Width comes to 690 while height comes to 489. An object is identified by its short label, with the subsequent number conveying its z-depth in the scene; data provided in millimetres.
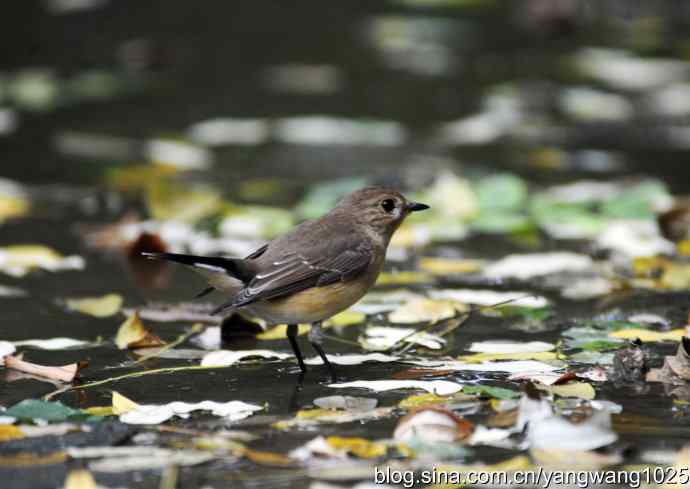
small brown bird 10094
